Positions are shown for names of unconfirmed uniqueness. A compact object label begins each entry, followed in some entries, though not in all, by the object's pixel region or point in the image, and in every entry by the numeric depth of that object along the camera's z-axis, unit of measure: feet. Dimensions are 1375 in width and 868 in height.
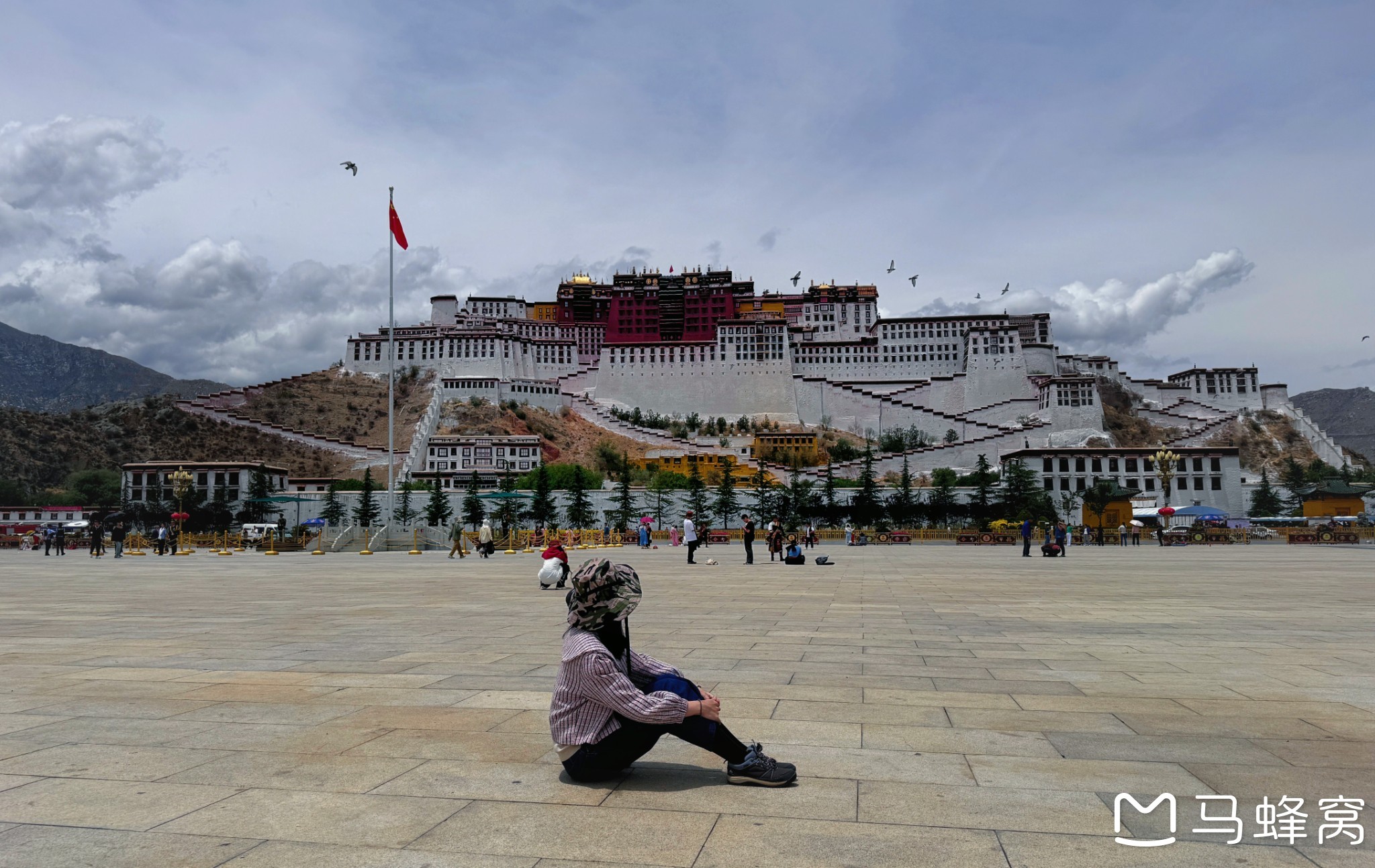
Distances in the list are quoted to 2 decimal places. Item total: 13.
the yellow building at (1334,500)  183.62
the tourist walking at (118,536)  97.86
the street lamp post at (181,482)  131.95
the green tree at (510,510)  165.27
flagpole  111.55
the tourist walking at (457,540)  97.45
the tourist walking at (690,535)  74.79
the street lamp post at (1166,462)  139.64
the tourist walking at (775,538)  79.30
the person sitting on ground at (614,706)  12.19
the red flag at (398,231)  120.67
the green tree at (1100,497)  147.84
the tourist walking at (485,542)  94.68
